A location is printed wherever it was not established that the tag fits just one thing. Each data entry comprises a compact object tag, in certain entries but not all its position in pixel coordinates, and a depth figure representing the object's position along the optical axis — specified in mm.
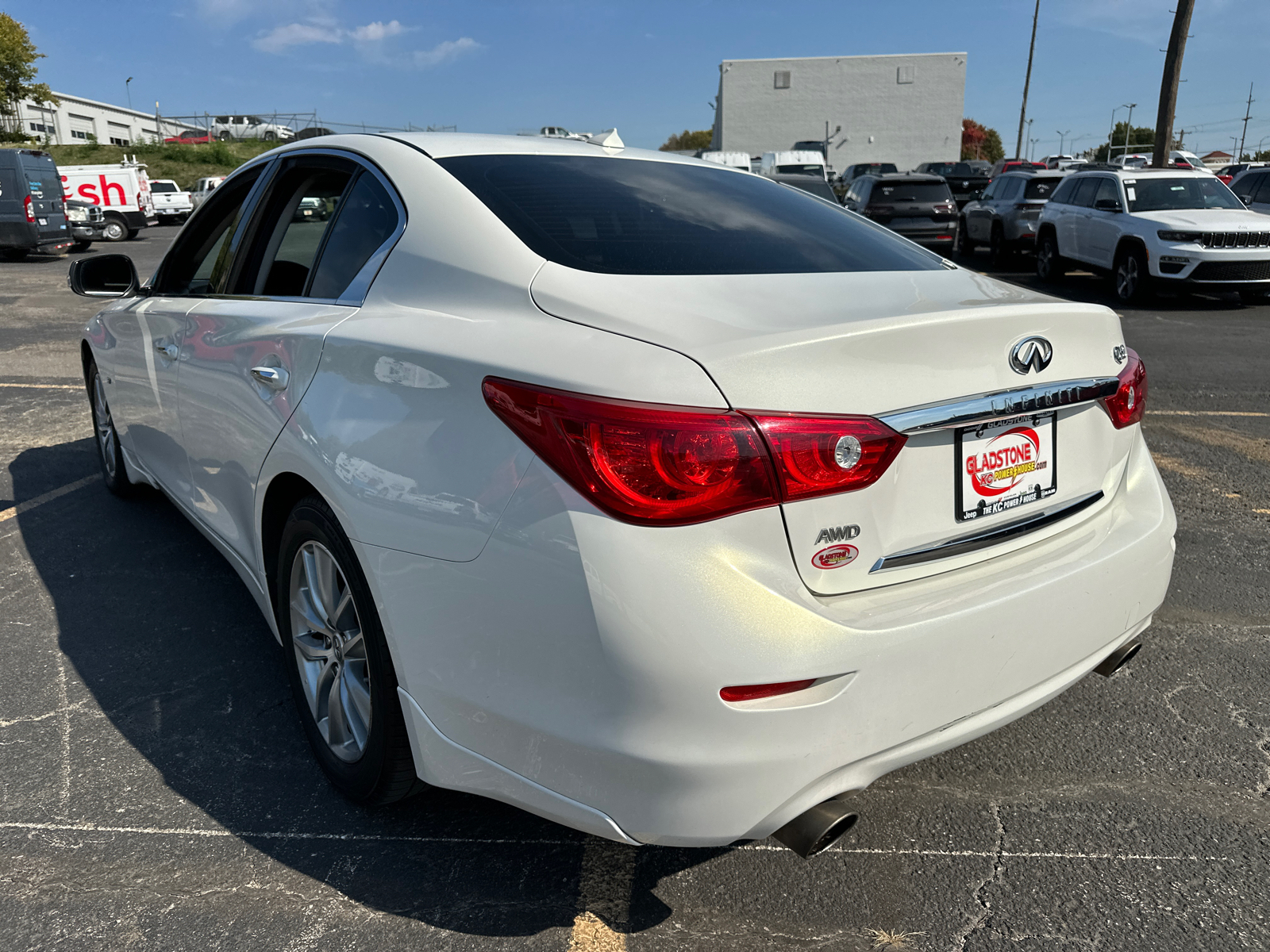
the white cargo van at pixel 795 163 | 26234
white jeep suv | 12516
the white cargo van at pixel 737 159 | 19453
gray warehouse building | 51188
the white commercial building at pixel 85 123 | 57094
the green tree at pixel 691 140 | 107188
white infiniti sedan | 1752
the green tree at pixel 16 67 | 44719
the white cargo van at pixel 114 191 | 26125
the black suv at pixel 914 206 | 18391
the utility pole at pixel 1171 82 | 20734
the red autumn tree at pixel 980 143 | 94812
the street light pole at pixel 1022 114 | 55125
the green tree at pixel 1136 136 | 107250
